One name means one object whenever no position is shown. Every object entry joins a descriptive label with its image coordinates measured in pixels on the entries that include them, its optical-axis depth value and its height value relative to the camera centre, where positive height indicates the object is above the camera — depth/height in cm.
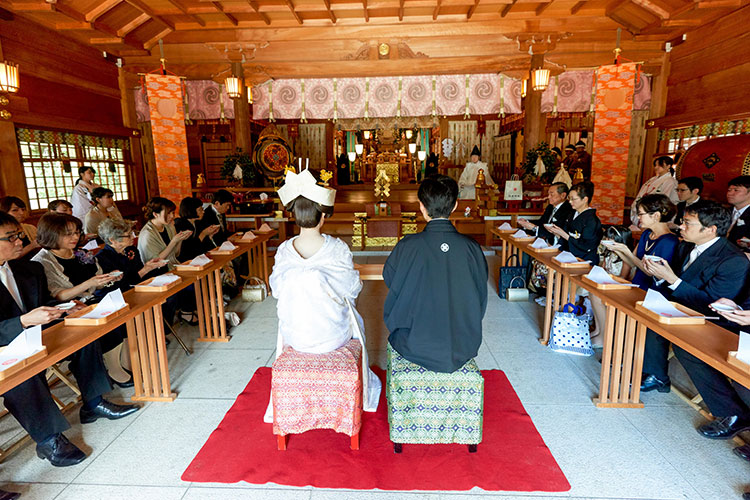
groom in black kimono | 200 -54
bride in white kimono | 214 -53
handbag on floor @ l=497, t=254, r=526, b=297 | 483 -116
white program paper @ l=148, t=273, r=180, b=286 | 292 -73
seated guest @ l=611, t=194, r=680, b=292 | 293 -45
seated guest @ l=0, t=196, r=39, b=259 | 393 -29
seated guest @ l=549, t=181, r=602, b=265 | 385 -50
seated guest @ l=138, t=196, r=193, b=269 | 374 -52
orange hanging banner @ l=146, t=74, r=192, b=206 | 685 +83
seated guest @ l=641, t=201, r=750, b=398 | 236 -61
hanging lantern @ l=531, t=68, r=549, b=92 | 664 +165
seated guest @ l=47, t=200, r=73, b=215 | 455 -27
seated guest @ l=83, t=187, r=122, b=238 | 518 -35
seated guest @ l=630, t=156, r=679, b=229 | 572 -7
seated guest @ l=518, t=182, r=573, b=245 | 449 -39
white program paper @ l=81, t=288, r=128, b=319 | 232 -73
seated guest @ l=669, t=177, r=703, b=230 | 443 -14
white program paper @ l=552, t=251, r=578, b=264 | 342 -70
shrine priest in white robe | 940 -1
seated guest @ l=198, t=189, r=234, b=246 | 493 -40
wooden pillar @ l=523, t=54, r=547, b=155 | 730 +110
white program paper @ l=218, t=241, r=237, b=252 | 414 -69
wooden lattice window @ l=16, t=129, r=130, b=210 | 619 +38
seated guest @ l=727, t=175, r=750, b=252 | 388 -30
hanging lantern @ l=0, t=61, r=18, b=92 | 499 +135
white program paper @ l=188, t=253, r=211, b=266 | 346 -70
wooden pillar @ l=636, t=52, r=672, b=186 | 754 +134
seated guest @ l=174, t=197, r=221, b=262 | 433 -57
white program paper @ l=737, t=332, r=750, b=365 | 163 -72
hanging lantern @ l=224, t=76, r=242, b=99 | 693 +165
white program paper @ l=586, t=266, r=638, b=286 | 281 -72
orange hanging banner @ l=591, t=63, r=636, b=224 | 679 +70
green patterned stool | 207 -118
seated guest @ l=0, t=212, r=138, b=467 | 206 -107
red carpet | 206 -155
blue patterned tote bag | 339 -133
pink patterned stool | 210 -113
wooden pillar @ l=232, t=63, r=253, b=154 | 765 +113
